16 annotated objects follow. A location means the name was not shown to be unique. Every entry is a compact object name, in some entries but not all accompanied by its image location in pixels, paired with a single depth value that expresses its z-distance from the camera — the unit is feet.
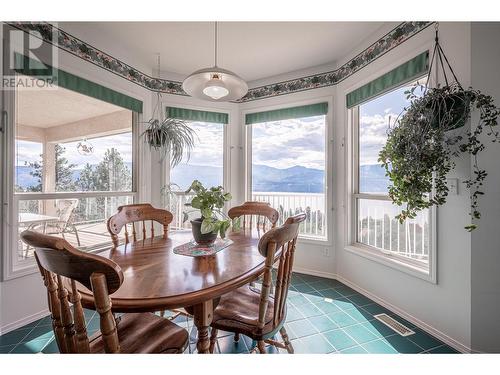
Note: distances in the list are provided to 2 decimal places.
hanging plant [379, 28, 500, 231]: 4.94
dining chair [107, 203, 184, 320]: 5.91
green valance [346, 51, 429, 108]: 6.39
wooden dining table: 3.08
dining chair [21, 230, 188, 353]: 2.38
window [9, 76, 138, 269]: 6.73
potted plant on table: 5.02
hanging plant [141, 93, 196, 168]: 9.24
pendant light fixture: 4.99
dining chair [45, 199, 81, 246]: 7.52
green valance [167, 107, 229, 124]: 10.71
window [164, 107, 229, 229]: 10.94
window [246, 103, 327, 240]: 10.45
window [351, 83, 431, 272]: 7.04
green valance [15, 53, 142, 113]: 6.44
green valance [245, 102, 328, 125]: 10.03
